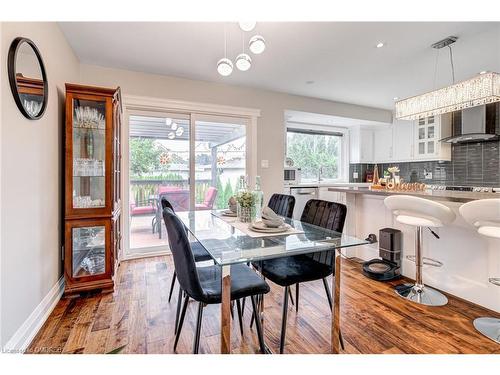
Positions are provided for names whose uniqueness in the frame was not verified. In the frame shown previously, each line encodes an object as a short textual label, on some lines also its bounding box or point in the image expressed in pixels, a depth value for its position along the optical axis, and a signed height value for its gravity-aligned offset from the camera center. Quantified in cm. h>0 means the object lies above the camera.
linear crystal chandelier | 222 +85
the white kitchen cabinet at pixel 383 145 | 541 +85
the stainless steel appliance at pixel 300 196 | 493 -24
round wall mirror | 159 +73
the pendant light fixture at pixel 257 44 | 176 +97
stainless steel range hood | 378 +92
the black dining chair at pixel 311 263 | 161 -57
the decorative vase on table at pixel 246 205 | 198 -17
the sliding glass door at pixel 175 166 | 352 +27
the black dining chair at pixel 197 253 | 218 -60
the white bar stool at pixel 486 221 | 166 -25
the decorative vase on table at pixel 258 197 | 200 -11
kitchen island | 210 -64
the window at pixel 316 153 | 549 +69
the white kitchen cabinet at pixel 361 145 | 567 +87
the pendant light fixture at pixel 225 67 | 196 +90
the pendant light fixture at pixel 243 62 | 190 +91
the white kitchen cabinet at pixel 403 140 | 498 +87
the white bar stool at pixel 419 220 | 204 -30
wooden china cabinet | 233 -5
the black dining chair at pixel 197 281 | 130 -58
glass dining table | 128 -35
